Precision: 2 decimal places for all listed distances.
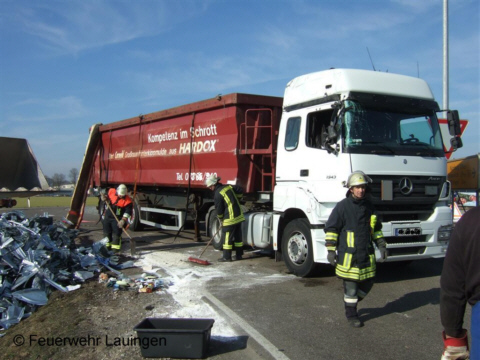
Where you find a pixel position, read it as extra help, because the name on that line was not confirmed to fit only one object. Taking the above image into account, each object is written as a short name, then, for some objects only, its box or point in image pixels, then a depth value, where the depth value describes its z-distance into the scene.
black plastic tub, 3.87
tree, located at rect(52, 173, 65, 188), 69.89
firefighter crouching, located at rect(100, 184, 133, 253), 9.26
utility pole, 10.45
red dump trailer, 8.51
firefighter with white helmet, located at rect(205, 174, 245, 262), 8.34
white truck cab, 6.23
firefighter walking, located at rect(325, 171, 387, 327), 4.68
